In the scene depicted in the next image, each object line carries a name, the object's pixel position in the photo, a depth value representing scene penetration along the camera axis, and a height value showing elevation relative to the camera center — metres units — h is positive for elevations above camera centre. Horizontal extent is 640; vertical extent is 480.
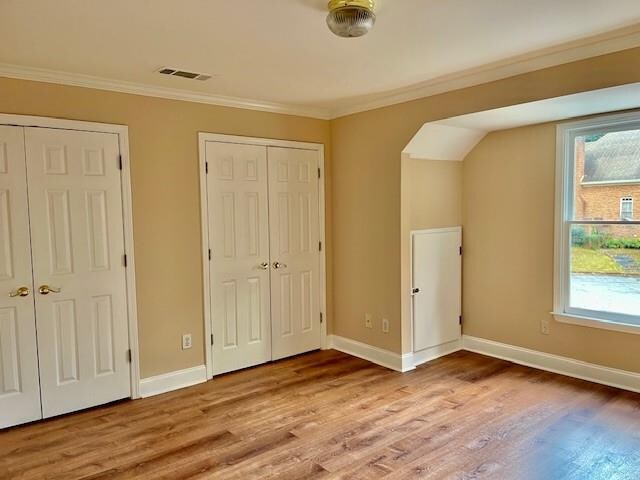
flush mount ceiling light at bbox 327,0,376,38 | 2.09 +0.91
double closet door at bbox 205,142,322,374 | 4.02 -0.35
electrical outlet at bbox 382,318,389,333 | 4.27 -1.04
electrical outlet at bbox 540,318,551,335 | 4.01 -1.02
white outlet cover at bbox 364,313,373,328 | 4.44 -1.03
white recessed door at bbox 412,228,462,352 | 4.25 -0.71
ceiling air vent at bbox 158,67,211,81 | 3.18 +1.01
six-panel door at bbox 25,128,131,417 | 3.19 -0.35
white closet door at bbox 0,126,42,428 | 3.06 -0.49
